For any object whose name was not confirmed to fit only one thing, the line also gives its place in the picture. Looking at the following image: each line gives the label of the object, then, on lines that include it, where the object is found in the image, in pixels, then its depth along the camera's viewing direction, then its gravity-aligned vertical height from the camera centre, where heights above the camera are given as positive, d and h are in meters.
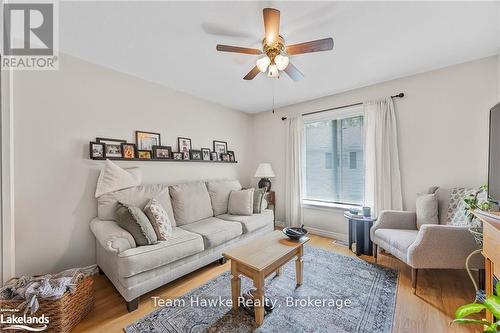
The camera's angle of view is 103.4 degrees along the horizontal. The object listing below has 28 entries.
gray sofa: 1.71 -0.79
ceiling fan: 1.49 +0.96
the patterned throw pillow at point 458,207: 2.07 -0.46
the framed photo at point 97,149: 2.27 +0.18
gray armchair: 1.79 -0.79
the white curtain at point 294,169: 3.69 -0.08
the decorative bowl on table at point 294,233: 2.01 -0.70
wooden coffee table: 1.53 -0.79
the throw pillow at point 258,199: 3.18 -0.56
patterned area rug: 1.53 -1.24
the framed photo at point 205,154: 3.42 +0.19
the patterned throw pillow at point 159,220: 2.02 -0.58
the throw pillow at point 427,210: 2.27 -0.52
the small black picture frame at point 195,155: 3.26 +0.17
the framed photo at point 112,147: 2.38 +0.22
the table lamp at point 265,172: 3.74 -0.13
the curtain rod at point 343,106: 2.71 +0.95
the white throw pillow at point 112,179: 2.24 -0.17
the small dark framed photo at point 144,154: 2.66 +0.15
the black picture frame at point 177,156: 3.02 +0.14
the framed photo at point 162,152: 2.82 +0.19
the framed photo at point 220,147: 3.70 +0.34
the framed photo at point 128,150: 2.52 +0.20
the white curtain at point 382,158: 2.75 +0.10
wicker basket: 1.39 -1.05
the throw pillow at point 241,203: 3.05 -0.59
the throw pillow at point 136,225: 1.87 -0.57
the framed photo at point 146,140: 2.67 +0.35
